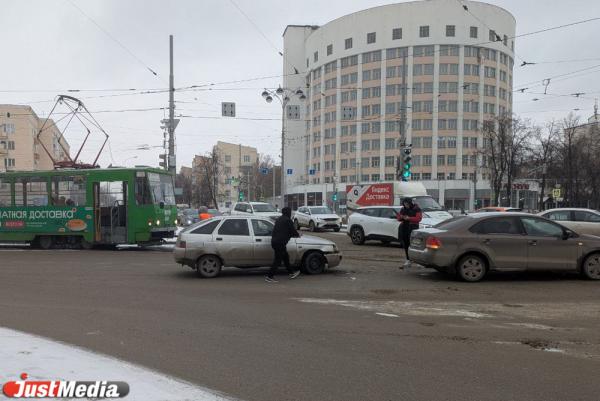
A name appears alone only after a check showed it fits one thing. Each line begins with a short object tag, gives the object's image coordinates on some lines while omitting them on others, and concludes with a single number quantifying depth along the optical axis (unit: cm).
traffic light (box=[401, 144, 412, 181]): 2467
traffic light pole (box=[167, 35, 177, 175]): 2475
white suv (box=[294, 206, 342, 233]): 2778
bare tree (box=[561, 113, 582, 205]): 4231
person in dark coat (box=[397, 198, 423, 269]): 1230
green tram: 1702
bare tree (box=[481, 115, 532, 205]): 4803
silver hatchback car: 1102
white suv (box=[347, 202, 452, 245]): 1844
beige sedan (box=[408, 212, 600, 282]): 1027
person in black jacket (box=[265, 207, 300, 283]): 1055
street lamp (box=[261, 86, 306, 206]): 2882
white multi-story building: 8044
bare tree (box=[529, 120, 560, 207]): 4447
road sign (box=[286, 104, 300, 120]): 3124
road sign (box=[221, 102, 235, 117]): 2787
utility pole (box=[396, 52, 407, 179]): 2622
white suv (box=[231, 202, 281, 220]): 2731
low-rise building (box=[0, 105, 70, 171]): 7556
